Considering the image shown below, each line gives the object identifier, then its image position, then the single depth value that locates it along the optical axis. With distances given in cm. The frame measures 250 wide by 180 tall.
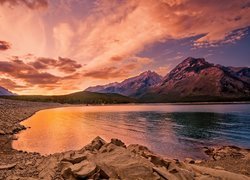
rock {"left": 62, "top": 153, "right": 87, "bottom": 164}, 1090
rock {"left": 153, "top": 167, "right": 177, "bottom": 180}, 951
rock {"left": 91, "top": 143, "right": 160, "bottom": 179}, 952
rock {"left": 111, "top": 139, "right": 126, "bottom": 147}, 1568
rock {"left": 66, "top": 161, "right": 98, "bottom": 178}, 923
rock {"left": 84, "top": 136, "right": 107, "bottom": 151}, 1460
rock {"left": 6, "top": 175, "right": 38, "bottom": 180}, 932
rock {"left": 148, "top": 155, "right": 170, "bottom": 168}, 1158
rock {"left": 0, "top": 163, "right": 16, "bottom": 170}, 1172
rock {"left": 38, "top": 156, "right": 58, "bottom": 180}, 1007
